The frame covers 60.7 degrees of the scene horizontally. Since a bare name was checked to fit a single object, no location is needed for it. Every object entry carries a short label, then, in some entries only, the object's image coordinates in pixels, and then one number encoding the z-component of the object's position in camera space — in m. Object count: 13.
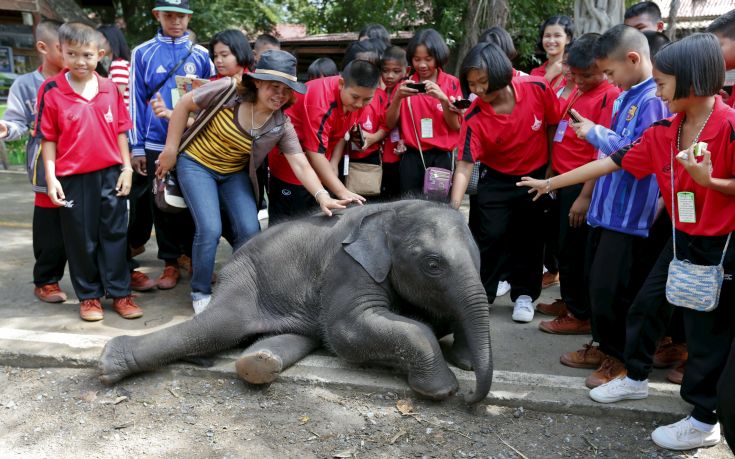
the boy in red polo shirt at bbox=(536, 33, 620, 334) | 4.61
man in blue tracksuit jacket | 5.43
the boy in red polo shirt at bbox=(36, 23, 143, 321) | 4.48
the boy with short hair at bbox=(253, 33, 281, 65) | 6.79
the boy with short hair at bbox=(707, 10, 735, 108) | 3.71
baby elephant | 3.70
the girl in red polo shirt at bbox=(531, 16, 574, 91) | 6.13
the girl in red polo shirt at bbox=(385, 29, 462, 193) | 5.63
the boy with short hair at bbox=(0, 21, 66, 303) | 4.82
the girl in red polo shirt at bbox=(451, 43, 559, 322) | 4.66
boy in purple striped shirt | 3.78
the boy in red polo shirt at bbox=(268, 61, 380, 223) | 4.93
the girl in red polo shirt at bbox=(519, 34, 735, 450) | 3.03
